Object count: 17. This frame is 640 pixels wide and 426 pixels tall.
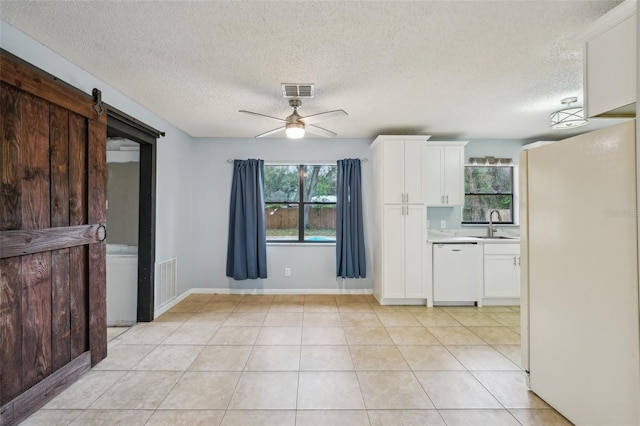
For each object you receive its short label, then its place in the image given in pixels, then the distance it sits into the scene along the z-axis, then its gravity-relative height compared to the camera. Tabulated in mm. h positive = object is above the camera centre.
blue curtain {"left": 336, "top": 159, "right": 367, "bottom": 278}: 4406 -143
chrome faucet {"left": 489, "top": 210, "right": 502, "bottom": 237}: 4441 -204
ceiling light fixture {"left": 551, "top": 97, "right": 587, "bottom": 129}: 3105 +1040
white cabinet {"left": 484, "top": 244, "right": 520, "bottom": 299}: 3992 -807
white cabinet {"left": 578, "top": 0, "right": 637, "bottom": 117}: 1502 +811
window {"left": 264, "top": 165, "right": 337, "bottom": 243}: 4730 +177
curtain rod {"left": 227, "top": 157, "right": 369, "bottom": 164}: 4539 +820
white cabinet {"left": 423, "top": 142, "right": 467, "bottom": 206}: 4207 +577
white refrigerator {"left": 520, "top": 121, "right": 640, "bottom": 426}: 1480 -377
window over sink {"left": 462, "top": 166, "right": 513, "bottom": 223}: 4668 +220
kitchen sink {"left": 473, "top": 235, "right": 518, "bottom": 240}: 4145 -361
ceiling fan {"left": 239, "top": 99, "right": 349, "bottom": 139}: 2840 +890
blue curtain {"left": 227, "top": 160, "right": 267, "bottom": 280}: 4395 -151
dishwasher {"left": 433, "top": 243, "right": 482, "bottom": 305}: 3971 -855
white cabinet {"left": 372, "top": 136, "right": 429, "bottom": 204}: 3998 +590
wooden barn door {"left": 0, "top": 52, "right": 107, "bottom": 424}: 1734 -139
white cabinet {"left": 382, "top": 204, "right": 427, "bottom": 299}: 3982 -582
